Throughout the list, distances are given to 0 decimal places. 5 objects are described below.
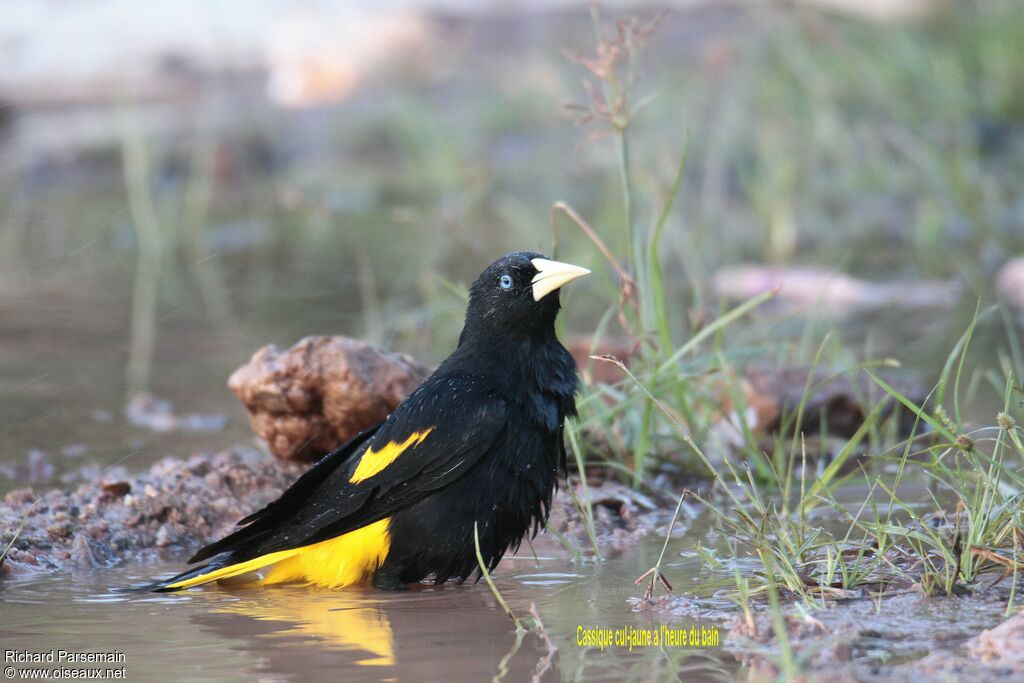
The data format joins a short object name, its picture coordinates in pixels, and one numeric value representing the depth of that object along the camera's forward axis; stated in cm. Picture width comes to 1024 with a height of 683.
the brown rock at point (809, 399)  1087
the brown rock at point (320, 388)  975
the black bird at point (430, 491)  823
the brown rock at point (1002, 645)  584
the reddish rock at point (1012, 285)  1537
